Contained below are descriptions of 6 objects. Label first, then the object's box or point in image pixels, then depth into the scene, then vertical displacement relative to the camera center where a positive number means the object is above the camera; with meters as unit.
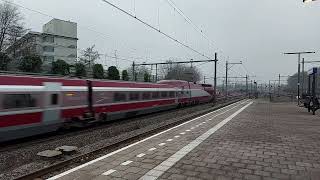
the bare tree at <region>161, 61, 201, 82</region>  82.96 +4.28
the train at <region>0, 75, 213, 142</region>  12.42 -0.65
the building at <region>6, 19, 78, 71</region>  77.81 +10.92
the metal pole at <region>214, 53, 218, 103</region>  42.41 +3.34
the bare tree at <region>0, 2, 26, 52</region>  46.68 +8.03
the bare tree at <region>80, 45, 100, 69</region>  61.81 +5.65
